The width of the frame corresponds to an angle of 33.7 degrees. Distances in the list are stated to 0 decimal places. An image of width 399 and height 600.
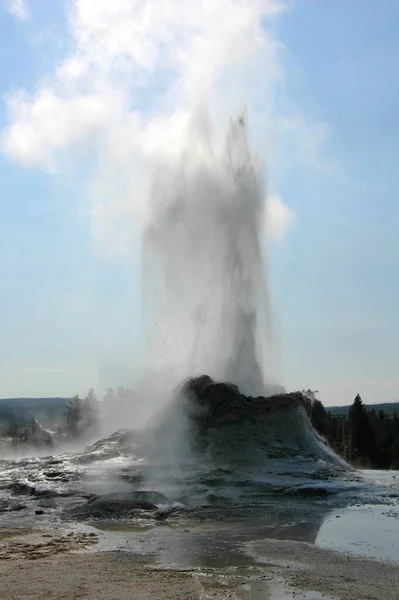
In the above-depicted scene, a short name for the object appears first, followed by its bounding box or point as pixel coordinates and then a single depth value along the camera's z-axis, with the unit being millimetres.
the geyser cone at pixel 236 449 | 22828
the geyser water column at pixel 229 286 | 32188
